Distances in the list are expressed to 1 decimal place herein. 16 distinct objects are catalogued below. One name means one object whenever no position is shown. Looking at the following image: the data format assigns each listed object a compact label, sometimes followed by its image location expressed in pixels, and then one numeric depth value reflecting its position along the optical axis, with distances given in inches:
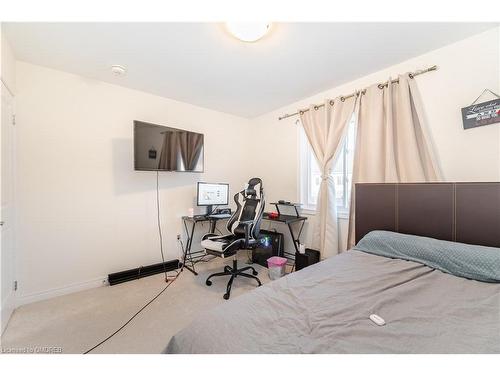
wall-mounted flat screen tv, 99.4
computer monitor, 120.8
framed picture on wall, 65.6
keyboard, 116.2
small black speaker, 101.0
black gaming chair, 91.9
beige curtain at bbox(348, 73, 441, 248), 79.4
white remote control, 34.9
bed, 30.9
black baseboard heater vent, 98.3
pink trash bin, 99.2
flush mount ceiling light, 60.6
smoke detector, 85.4
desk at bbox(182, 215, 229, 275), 115.6
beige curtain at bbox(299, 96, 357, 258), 101.2
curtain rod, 78.1
